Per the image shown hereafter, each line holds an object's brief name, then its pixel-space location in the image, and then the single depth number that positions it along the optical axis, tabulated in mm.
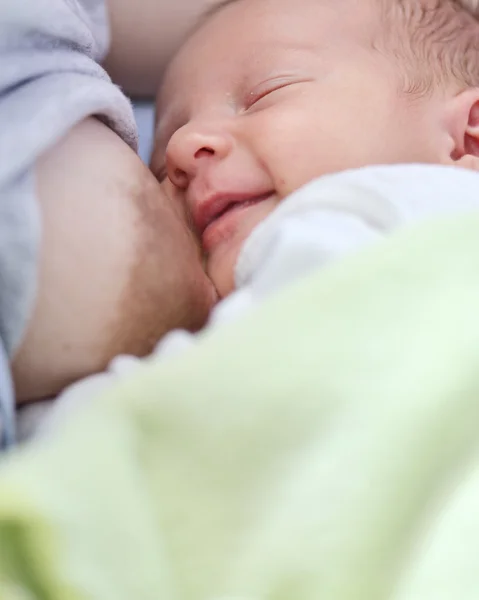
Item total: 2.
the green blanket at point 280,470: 318
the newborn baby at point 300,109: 473
